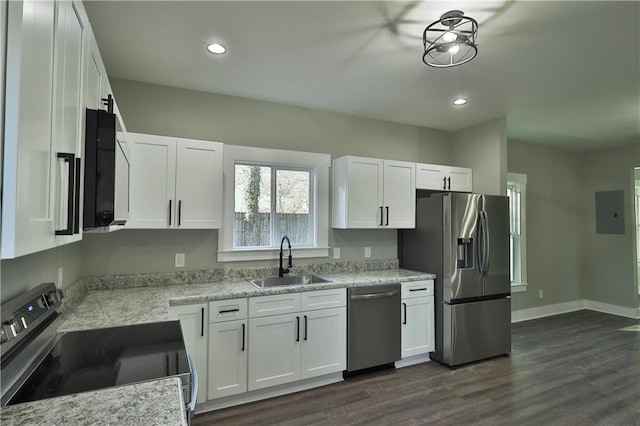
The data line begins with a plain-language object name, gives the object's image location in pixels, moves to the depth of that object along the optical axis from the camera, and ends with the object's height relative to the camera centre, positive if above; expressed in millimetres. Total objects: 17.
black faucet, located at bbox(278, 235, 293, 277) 3271 -444
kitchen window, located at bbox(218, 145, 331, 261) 3188 +193
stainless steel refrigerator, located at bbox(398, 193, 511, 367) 3383 -504
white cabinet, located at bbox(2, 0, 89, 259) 701 +236
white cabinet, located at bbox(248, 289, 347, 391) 2662 -970
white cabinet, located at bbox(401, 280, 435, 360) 3320 -978
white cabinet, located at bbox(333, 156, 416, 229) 3436 +312
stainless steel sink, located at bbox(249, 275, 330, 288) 3240 -576
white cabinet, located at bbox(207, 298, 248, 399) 2512 -968
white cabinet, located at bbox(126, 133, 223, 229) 2588 +315
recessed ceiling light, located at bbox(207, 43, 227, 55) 2332 +1231
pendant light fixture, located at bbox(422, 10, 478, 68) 1852 +1138
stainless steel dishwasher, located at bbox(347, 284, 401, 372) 3037 -972
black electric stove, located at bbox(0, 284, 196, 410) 1098 -549
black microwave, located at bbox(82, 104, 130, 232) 1195 +188
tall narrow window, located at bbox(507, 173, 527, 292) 5074 -107
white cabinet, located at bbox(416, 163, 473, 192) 3830 +534
